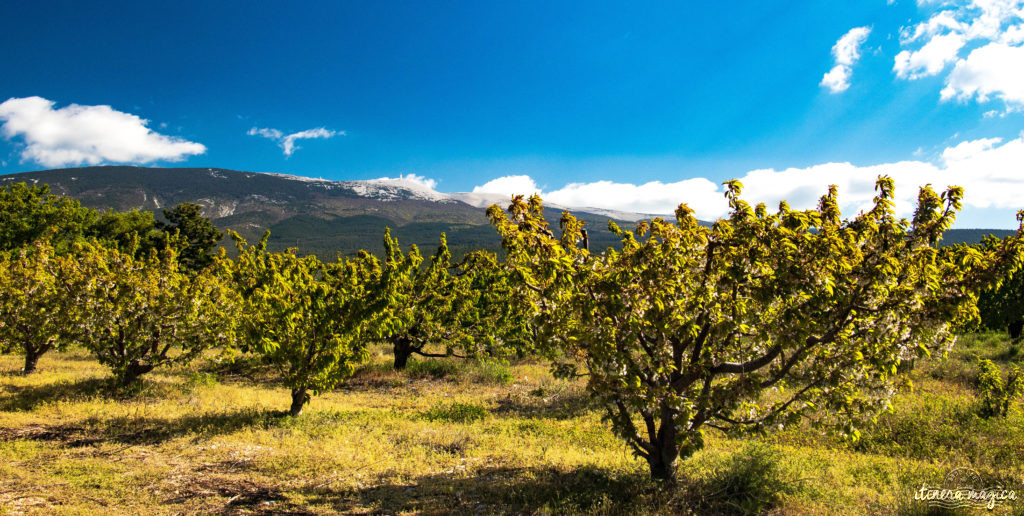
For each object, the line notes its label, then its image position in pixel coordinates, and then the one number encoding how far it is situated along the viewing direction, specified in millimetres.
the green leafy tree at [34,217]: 34031
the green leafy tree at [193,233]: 47062
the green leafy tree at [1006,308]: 32094
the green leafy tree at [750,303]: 5883
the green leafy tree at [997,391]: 12173
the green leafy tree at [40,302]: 14258
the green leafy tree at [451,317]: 22547
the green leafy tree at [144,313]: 14188
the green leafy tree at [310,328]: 12891
